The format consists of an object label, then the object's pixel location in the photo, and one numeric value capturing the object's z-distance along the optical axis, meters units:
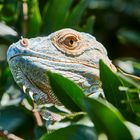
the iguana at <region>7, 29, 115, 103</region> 4.10
